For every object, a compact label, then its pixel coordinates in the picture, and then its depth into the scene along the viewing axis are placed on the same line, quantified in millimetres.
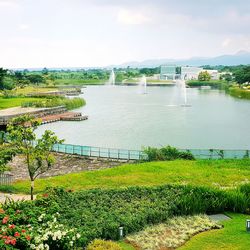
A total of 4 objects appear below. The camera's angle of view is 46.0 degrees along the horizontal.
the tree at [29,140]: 12010
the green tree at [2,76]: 53290
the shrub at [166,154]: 19431
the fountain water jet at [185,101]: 53229
